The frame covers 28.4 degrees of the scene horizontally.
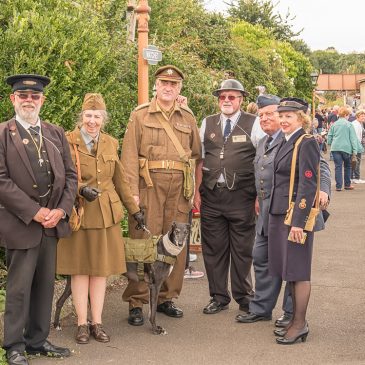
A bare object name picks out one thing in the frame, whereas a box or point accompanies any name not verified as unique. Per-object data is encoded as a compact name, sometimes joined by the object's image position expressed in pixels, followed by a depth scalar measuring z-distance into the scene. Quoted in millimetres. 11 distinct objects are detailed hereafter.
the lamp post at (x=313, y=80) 31162
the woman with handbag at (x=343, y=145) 16219
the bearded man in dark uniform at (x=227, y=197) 6668
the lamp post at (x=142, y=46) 8664
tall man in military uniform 6391
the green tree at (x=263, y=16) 37875
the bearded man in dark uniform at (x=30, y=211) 5090
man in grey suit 6242
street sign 8602
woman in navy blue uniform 5629
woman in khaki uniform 5781
